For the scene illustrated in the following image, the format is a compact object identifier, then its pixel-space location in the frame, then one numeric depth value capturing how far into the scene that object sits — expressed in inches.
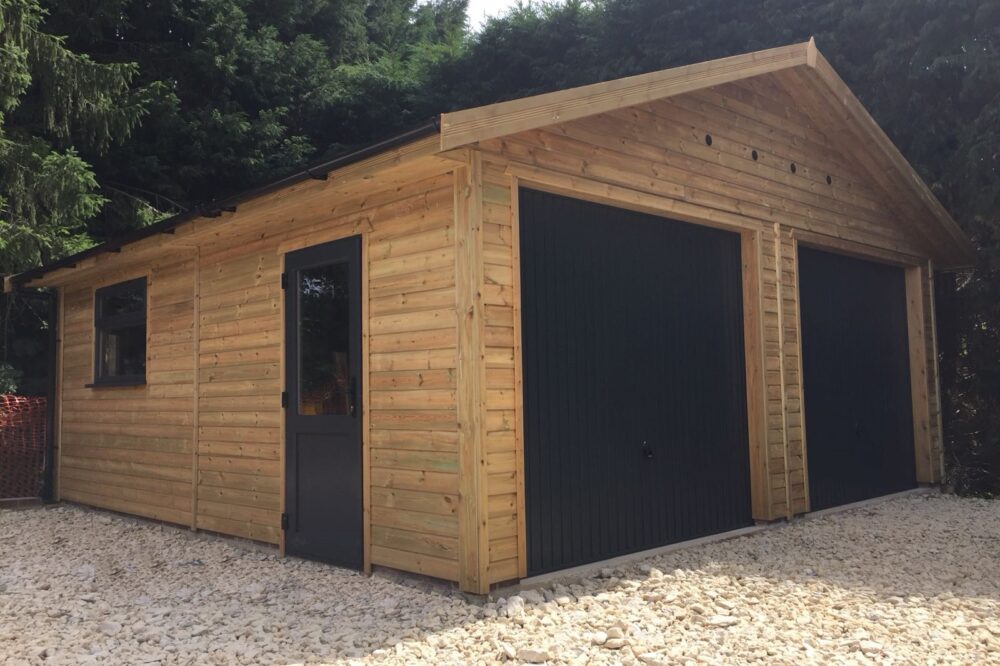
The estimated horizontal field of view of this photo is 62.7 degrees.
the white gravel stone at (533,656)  143.6
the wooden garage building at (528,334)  181.3
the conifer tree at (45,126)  411.2
